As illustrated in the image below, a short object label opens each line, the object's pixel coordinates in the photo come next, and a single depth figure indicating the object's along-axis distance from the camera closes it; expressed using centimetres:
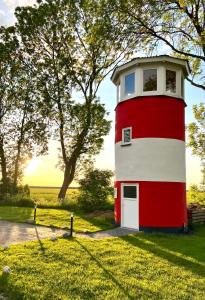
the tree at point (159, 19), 1312
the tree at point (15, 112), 2089
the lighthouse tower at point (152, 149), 1043
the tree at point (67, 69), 1980
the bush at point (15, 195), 1786
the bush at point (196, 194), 1584
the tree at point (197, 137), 1685
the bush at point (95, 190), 1598
